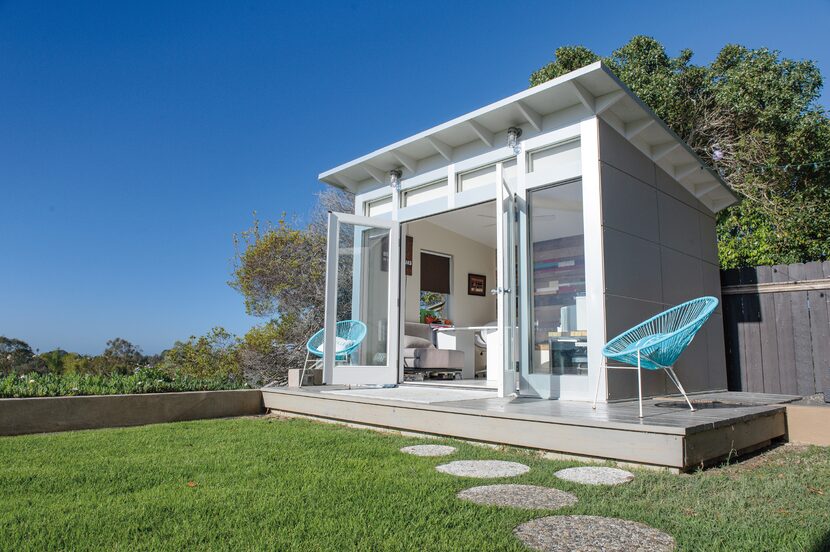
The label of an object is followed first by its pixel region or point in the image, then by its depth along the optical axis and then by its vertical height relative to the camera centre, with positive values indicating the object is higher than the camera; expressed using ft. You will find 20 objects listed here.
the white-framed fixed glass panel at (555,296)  16.34 +1.48
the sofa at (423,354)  25.11 -0.59
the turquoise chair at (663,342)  11.75 +0.02
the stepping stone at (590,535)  6.26 -2.39
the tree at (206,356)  38.81 -1.04
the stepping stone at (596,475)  9.50 -2.44
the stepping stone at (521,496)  8.05 -2.44
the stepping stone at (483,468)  10.16 -2.48
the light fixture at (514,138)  18.53 +7.12
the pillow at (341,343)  21.12 -0.05
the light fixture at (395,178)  23.13 +7.13
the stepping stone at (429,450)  12.24 -2.52
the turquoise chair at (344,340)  21.06 +0.09
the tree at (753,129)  33.91 +15.61
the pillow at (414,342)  25.48 -0.01
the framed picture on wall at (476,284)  32.58 +3.63
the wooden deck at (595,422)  10.25 -1.85
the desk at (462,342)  29.93 +0.03
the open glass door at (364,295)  21.16 +1.99
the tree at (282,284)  40.06 +4.47
